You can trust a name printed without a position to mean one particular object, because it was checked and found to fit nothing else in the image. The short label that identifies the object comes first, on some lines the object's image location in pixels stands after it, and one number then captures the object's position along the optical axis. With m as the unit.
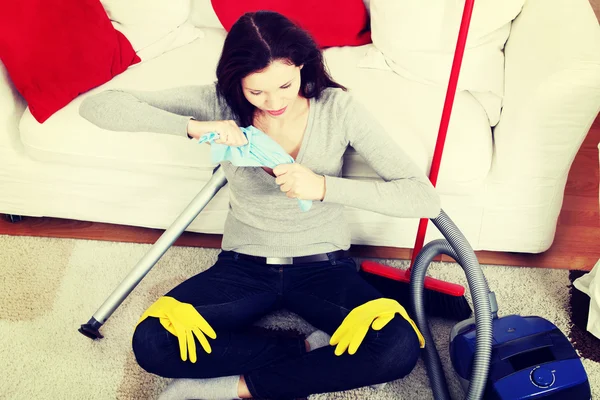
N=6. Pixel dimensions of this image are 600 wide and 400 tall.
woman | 1.23
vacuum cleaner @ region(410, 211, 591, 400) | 1.23
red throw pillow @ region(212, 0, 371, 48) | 1.69
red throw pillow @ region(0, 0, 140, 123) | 1.52
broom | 1.56
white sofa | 1.41
